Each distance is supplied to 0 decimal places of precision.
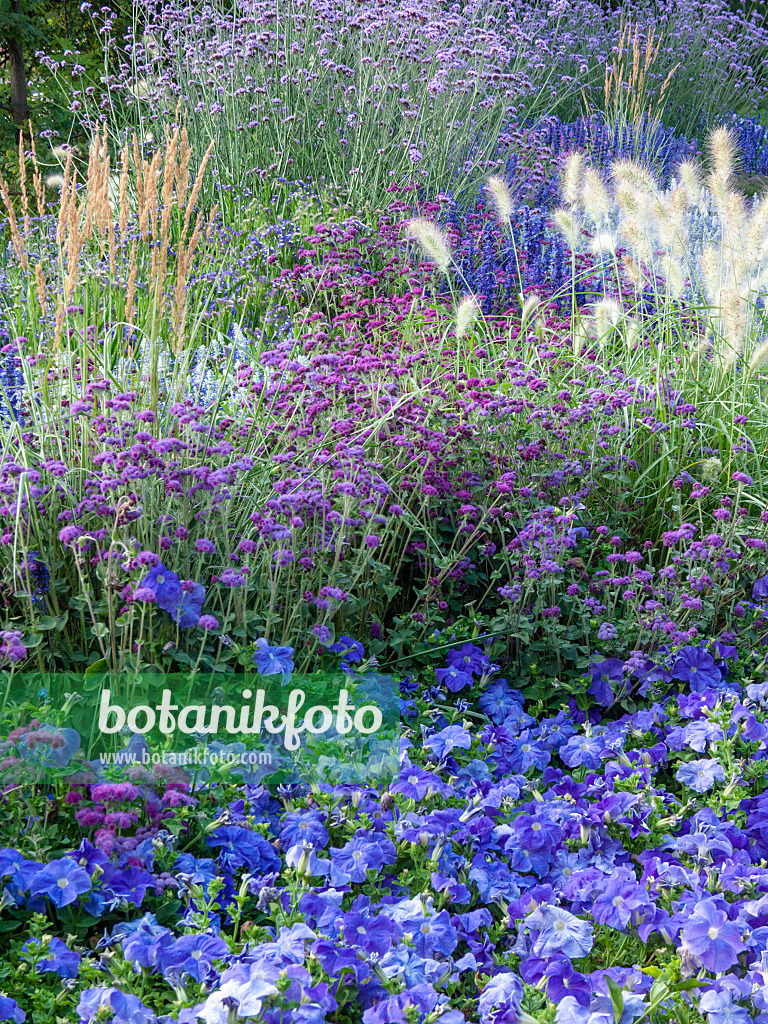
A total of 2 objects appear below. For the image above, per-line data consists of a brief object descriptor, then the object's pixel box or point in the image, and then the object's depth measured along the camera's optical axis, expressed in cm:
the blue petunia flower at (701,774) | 200
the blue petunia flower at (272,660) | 197
